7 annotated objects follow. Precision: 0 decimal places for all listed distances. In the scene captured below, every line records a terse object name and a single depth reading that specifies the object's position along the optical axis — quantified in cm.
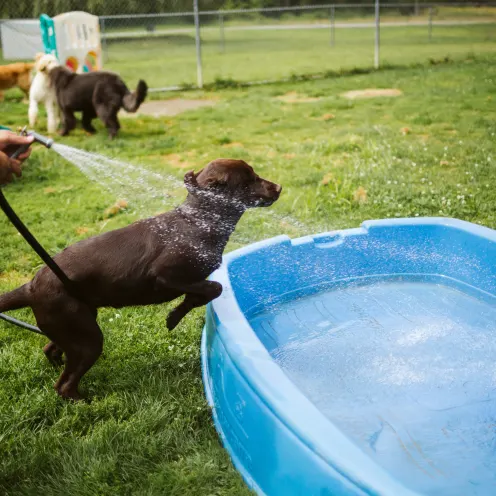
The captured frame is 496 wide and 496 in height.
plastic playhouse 1026
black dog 883
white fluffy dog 941
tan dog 1164
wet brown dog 313
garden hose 263
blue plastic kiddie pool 251
